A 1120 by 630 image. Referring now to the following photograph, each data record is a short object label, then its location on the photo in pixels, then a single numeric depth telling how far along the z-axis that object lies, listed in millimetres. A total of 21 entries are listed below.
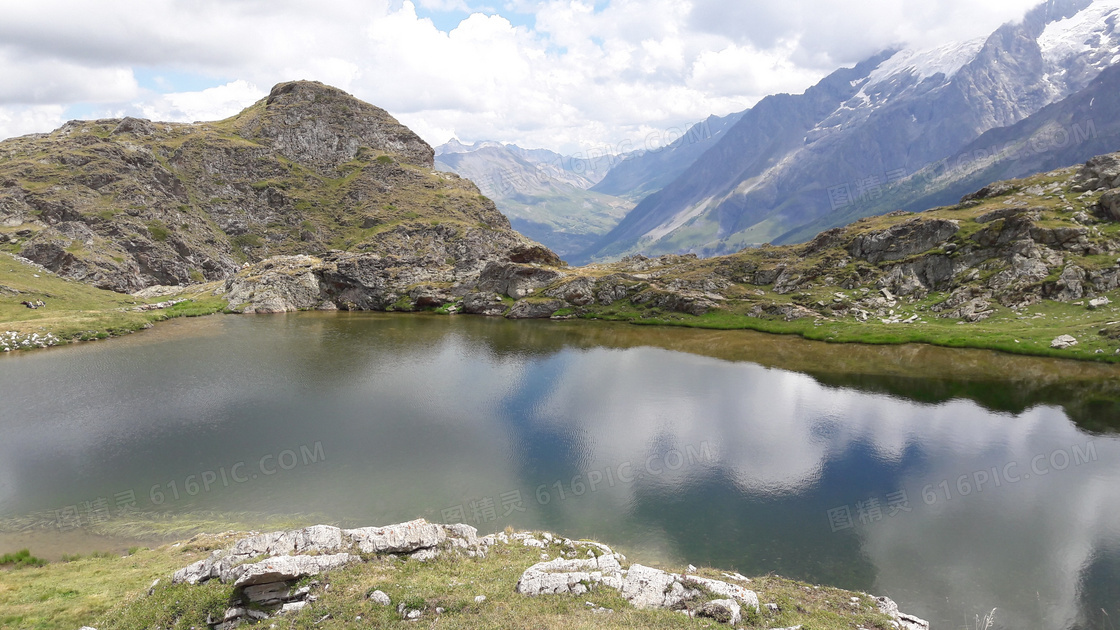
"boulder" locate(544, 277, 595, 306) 122375
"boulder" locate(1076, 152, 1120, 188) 88438
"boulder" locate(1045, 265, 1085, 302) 73188
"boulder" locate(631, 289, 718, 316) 108500
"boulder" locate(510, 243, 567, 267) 143875
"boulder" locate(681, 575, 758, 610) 20547
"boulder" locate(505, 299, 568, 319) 120500
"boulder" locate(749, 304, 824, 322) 95312
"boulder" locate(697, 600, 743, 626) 19172
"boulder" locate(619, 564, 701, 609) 20297
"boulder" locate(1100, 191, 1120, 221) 81625
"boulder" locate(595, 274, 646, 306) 122188
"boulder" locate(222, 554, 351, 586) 19375
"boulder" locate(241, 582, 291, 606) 19141
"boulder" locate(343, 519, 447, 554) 23312
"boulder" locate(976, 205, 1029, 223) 90550
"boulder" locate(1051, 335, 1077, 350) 61956
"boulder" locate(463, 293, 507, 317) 127500
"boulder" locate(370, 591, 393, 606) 19266
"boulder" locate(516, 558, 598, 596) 20891
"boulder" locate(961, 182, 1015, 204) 107500
